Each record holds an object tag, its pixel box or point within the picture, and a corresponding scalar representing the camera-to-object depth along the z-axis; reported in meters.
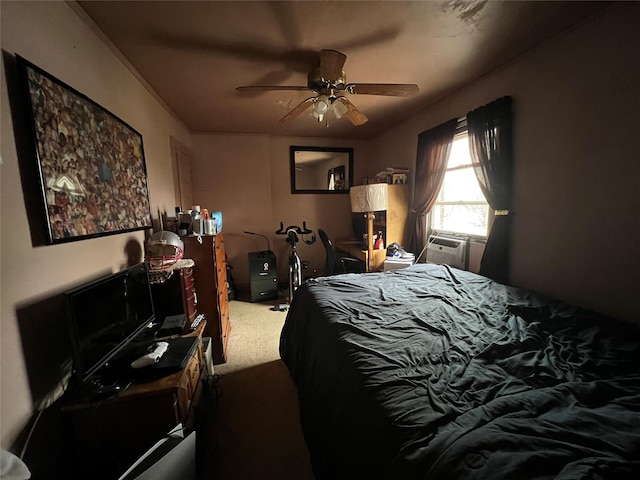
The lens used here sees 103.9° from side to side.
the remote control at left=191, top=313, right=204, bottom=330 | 1.69
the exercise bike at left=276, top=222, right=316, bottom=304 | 3.25
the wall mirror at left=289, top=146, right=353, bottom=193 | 4.15
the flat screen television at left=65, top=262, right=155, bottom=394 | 0.95
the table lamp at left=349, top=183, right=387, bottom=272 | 3.14
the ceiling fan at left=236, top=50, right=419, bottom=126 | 1.75
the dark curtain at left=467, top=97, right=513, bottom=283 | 2.03
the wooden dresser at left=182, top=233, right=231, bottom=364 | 2.05
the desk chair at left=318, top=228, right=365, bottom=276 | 3.22
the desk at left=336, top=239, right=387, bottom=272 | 3.27
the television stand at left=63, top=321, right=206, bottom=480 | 1.04
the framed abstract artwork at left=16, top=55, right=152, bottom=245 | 0.99
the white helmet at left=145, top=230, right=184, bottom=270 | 1.69
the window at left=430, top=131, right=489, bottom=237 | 2.45
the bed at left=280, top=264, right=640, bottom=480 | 0.64
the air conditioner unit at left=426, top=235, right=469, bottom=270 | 2.50
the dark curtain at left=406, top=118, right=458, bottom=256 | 2.65
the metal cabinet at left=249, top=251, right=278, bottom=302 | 3.53
